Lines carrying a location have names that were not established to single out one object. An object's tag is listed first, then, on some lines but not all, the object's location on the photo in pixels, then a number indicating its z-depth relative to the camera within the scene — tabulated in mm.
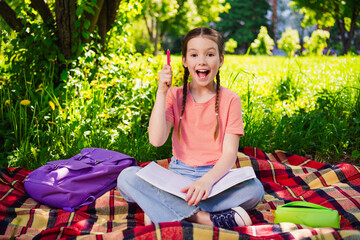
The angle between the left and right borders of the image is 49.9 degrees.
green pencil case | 1911
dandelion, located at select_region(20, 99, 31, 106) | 3072
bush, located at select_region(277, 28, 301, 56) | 10359
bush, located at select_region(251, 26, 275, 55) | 11091
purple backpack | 2355
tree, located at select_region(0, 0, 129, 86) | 3559
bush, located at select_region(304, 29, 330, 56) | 9373
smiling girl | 2008
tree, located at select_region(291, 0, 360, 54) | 9438
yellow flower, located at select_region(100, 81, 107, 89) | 3377
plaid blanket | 1709
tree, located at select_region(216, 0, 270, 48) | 22312
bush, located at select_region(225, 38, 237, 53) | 17712
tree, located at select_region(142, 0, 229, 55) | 17234
